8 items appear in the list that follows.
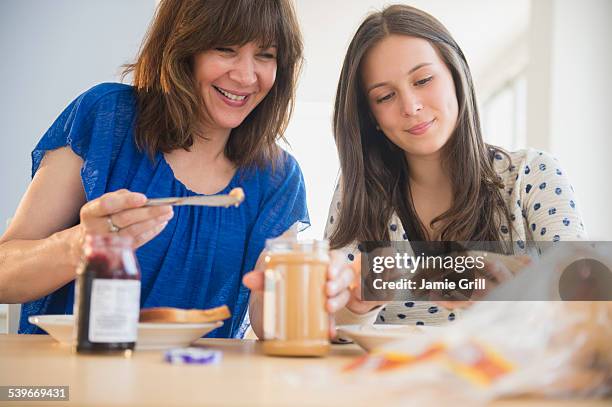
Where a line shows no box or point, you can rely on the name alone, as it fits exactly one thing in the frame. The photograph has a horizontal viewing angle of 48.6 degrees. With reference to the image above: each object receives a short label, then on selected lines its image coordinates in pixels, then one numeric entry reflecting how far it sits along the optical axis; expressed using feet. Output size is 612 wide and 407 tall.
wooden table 1.88
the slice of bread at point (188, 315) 3.16
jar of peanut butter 2.78
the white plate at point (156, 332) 2.95
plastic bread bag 1.86
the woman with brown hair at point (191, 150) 4.83
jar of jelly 2.59
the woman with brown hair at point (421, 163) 5.13
